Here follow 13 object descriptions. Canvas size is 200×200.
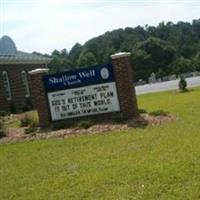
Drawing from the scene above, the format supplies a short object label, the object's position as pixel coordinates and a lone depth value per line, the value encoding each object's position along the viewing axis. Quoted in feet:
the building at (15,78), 116.16
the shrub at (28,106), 116.16
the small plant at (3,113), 102.09
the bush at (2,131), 55.61
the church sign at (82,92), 54.49
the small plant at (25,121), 62.04
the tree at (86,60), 297.45
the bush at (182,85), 104.17
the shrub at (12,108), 114.83
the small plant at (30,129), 55.06
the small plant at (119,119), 51.70
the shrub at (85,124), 51.26
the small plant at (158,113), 52.24
